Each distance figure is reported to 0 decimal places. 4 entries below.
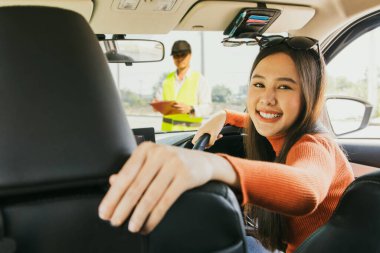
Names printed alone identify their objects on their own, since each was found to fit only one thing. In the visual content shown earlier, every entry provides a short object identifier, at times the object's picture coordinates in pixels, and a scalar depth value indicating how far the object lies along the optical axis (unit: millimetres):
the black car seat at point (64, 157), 756
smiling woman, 777
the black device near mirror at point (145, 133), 2282
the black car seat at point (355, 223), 1023
